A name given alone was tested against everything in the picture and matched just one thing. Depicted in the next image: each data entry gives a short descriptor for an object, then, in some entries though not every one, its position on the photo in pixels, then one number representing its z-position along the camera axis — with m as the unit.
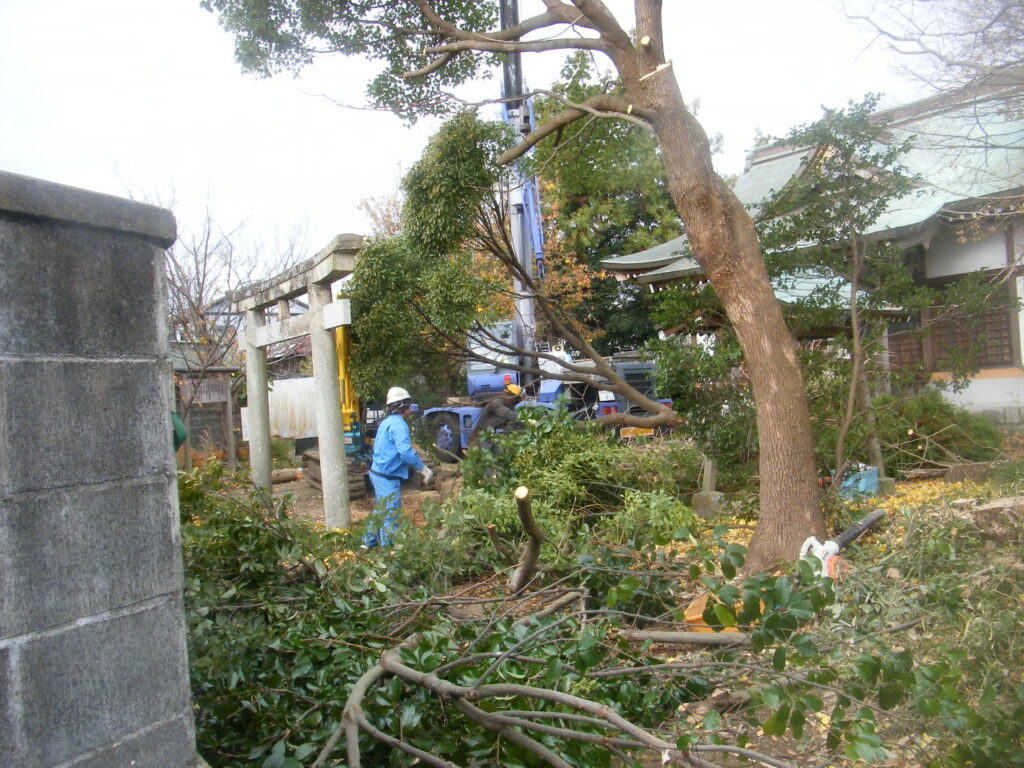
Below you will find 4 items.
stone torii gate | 8.64
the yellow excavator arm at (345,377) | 9.36
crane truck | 12.98
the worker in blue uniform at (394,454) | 8.27
